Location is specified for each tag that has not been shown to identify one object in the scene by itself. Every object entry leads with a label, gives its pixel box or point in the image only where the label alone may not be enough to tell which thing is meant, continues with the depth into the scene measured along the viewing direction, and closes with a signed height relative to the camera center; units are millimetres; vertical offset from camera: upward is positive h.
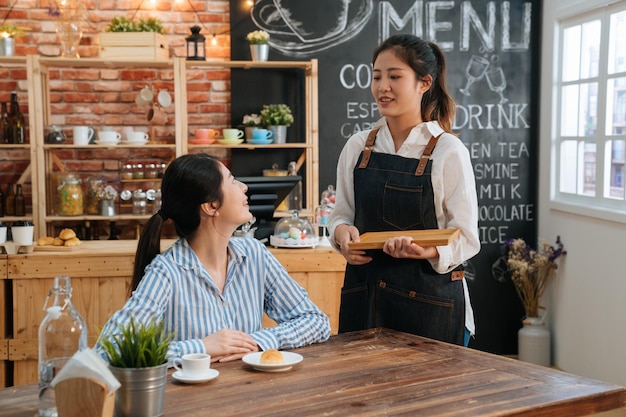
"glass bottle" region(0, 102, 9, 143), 4777 +86
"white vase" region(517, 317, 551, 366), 5133 -1234
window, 4555 +163
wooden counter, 4074 -731
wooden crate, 4680 +530
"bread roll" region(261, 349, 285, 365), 2035 -529
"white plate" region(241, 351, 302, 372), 2029 -542
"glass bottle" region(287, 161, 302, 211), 5031 -340
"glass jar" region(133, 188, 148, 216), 4875 -362
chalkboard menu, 5145 +374
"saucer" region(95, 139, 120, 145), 4750 -10
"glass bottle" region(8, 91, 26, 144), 4770 +92
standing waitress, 2697 -197
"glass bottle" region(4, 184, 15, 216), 4855 -369
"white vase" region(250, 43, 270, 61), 4871 +517
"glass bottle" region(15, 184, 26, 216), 4840 -356
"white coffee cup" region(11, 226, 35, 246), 4117 -464
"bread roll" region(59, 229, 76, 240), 4254 -478
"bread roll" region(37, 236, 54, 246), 4230 -511
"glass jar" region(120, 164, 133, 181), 4980 -188
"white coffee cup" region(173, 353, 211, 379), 1938 -523
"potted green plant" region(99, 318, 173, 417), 1676 -460
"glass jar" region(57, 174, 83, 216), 4734 -315
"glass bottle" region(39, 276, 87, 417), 1693 -404
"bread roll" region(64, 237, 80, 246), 4230 -513
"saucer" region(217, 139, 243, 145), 4879 -10
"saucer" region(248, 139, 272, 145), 4871 -4
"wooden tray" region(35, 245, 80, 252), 4184 -538
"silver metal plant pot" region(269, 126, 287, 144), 4922 +43
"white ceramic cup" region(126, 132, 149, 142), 4793 +24
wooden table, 1760 -561
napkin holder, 1548 -474
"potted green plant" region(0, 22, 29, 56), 4660 +564
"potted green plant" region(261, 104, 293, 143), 4914 +124
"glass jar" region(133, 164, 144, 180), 4984 -189
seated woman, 2279 -377
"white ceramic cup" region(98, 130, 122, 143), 4750 +23
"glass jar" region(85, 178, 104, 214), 4840 -327
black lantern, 4855 +546
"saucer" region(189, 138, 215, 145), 4863 -5
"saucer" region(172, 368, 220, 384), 1911 -543
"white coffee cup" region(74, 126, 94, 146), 4738 +29
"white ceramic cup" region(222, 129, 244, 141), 4855 +36
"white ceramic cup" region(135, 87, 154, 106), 4965 +256
